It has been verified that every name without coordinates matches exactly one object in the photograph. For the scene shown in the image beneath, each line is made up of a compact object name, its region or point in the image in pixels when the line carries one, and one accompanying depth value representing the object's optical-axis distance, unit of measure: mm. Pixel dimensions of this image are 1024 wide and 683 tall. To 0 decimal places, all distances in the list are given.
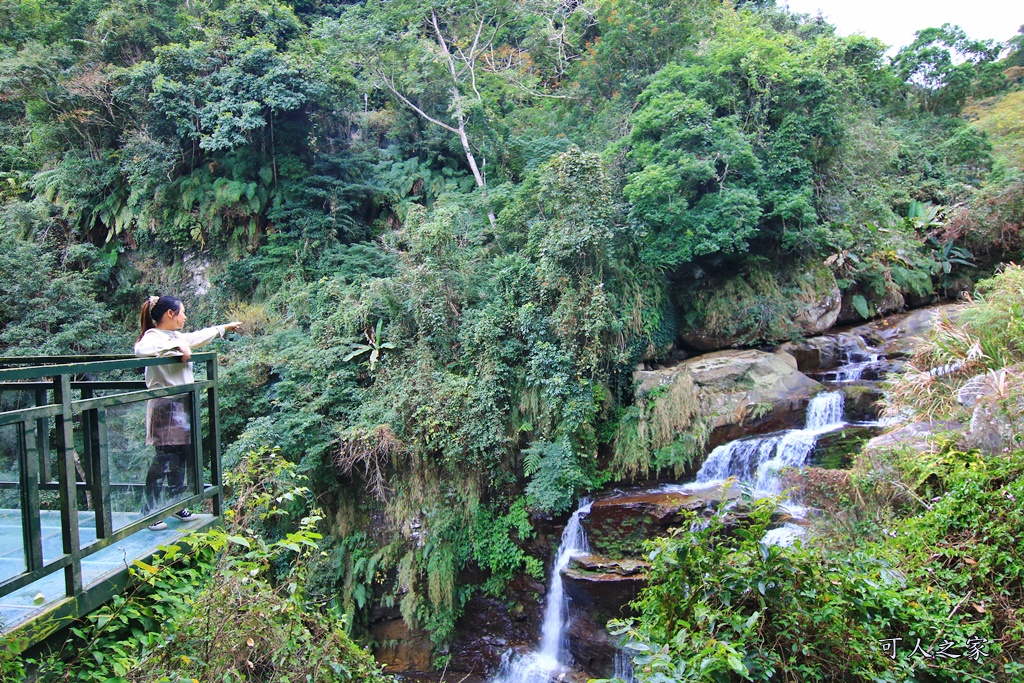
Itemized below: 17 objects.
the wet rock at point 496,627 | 9117
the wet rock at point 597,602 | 8055
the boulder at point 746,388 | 10203
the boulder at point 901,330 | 12094
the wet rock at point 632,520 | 8461
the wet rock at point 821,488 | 7328
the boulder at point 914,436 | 6816
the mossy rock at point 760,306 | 12000
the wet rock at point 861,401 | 10266
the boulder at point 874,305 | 13359
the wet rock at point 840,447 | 8797
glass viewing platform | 3068
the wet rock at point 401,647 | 9633
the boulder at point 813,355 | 11961
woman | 4113
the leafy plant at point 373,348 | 11039
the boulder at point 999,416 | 5945
